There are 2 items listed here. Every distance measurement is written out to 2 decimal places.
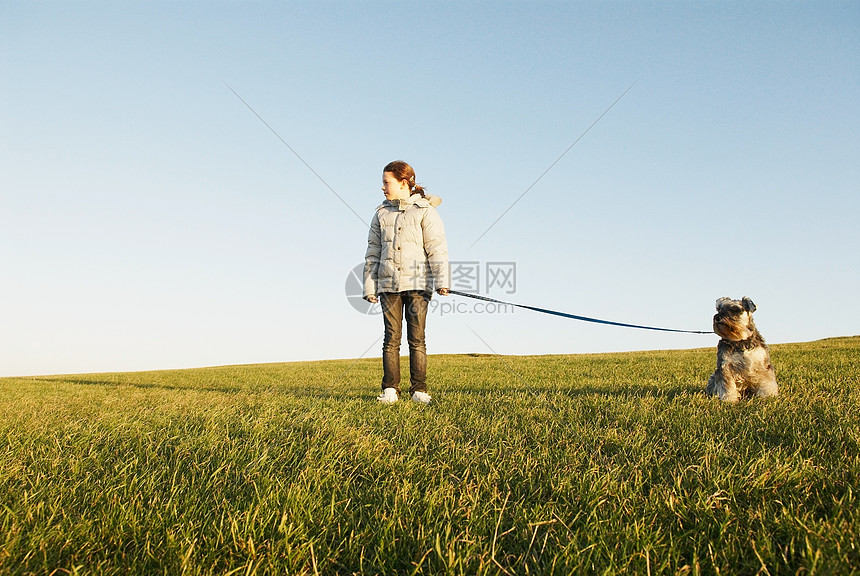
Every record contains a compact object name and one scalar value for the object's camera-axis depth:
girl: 7.08
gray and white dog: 5.89
